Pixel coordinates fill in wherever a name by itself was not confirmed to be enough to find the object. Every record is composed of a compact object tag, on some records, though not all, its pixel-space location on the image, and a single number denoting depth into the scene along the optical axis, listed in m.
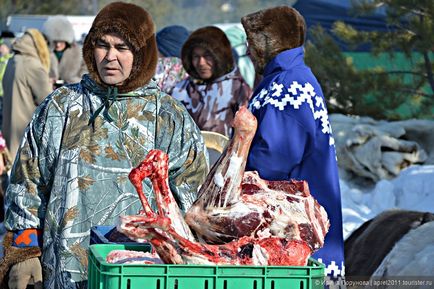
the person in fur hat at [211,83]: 11.59
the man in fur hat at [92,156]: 5.71
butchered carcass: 4.15
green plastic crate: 4.00
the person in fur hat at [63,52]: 17.87
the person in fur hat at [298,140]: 6.23
